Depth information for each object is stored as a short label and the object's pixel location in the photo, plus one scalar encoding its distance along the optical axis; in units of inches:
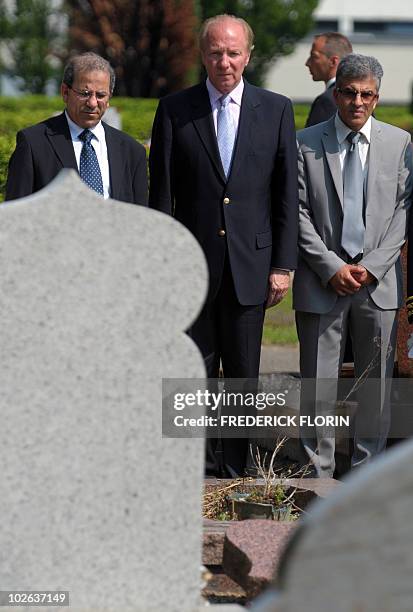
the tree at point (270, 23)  1894.0
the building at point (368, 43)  2228.8
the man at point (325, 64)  458.4
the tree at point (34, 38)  1836.3
